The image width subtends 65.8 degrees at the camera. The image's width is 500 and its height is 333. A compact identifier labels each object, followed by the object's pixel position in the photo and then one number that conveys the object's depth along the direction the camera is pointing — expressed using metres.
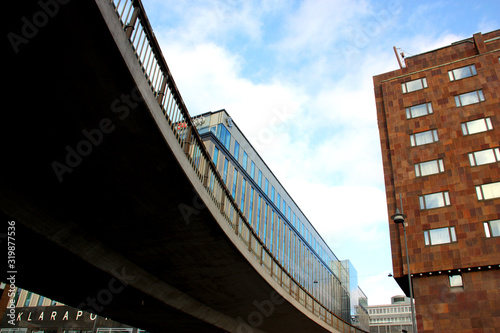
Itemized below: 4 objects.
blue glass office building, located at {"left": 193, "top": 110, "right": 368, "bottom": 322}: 45.65
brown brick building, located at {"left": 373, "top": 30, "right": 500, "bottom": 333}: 26.91
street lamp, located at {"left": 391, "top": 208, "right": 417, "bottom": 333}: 20.77
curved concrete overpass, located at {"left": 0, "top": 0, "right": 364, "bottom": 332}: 6.47
